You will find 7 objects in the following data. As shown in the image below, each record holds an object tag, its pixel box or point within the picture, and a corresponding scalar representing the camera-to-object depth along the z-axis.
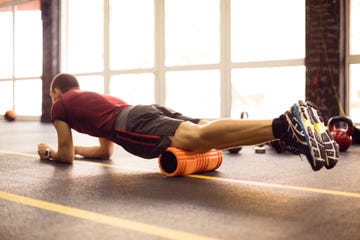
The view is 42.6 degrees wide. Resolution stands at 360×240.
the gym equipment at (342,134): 4.92
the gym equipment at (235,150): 4.91
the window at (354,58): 6.84
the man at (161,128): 2.60
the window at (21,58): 11.76
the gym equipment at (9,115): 11.70
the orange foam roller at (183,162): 3.14
